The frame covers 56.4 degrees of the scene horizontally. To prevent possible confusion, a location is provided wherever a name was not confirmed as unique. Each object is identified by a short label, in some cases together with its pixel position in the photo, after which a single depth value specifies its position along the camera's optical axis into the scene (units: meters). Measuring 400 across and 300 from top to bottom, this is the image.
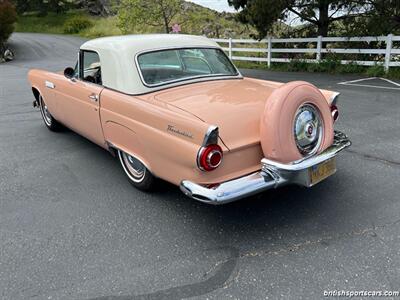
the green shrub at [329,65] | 12.64
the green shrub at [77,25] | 38.59
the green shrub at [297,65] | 13.66
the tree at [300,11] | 12.52
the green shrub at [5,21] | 23.50
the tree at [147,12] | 20.05
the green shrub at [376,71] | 11.26
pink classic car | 2.99
